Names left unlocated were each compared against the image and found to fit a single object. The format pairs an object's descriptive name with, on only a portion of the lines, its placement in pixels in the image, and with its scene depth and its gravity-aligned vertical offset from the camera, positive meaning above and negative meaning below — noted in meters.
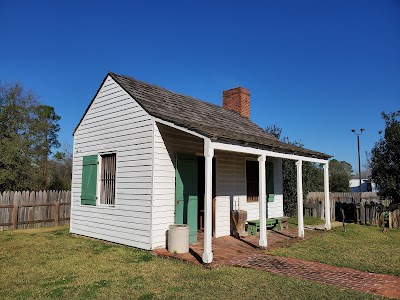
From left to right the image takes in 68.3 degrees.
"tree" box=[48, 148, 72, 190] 24.67 +1.06
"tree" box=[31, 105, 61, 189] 25.20 +3.90
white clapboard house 7.54 +0.38
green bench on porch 9.88 -1.51
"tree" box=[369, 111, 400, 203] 13.10 +0.95
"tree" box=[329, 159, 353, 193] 38.00 -0.04
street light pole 29.37 +4.50
